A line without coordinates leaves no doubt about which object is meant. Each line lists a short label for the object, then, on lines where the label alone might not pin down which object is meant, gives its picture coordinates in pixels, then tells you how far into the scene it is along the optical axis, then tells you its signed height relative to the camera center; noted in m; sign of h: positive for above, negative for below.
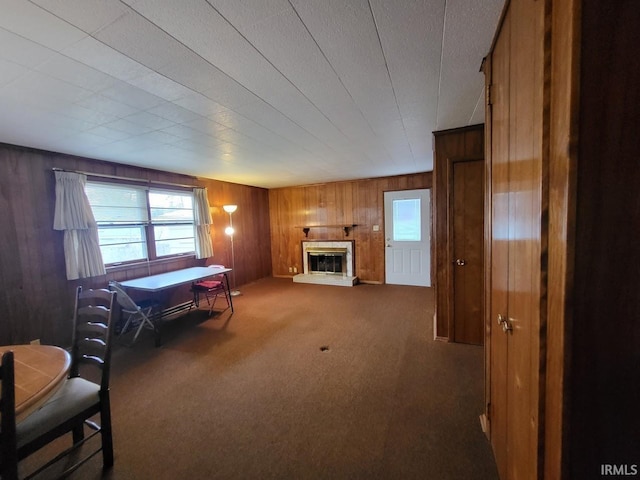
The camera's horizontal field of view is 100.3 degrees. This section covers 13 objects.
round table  1.11 -0.67
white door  5.34 -0.32
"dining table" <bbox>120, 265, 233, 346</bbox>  3.28 -0.67
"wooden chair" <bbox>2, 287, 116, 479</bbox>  1.29 -0.92
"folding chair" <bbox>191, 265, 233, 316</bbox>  4.15 -0.93
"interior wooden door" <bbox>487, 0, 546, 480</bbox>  0.79 -0.07
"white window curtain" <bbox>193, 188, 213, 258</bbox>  4.75 +0.14
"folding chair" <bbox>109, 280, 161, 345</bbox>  3.09 -0.95
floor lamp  5.08 -0.10
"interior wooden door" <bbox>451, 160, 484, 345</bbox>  2.69 -0.29
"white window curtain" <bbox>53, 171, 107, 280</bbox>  3.07 +0.09
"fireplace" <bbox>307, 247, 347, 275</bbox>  6.13 -0.85
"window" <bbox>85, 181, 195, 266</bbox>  3.62 +0.15
